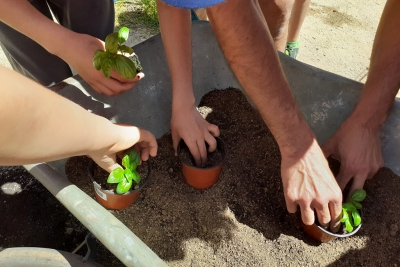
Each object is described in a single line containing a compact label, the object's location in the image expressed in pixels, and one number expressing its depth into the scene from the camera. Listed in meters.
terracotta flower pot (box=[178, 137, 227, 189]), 1.12
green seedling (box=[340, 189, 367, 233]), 0.98
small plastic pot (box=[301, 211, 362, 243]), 0.99
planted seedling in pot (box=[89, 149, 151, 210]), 0.96
